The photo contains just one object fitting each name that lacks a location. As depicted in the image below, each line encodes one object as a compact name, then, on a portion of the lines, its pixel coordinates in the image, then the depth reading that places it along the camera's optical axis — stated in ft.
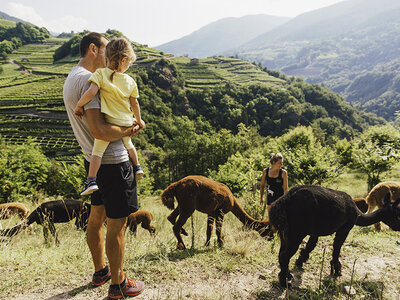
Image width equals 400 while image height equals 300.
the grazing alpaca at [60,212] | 16.71
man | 7.62
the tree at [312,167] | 32.50
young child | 7.40
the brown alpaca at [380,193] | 20.88
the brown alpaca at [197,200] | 14.62
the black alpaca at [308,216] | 11.00
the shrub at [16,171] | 41.42
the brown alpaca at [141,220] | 20.93
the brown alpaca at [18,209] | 21.76
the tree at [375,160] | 41.04
